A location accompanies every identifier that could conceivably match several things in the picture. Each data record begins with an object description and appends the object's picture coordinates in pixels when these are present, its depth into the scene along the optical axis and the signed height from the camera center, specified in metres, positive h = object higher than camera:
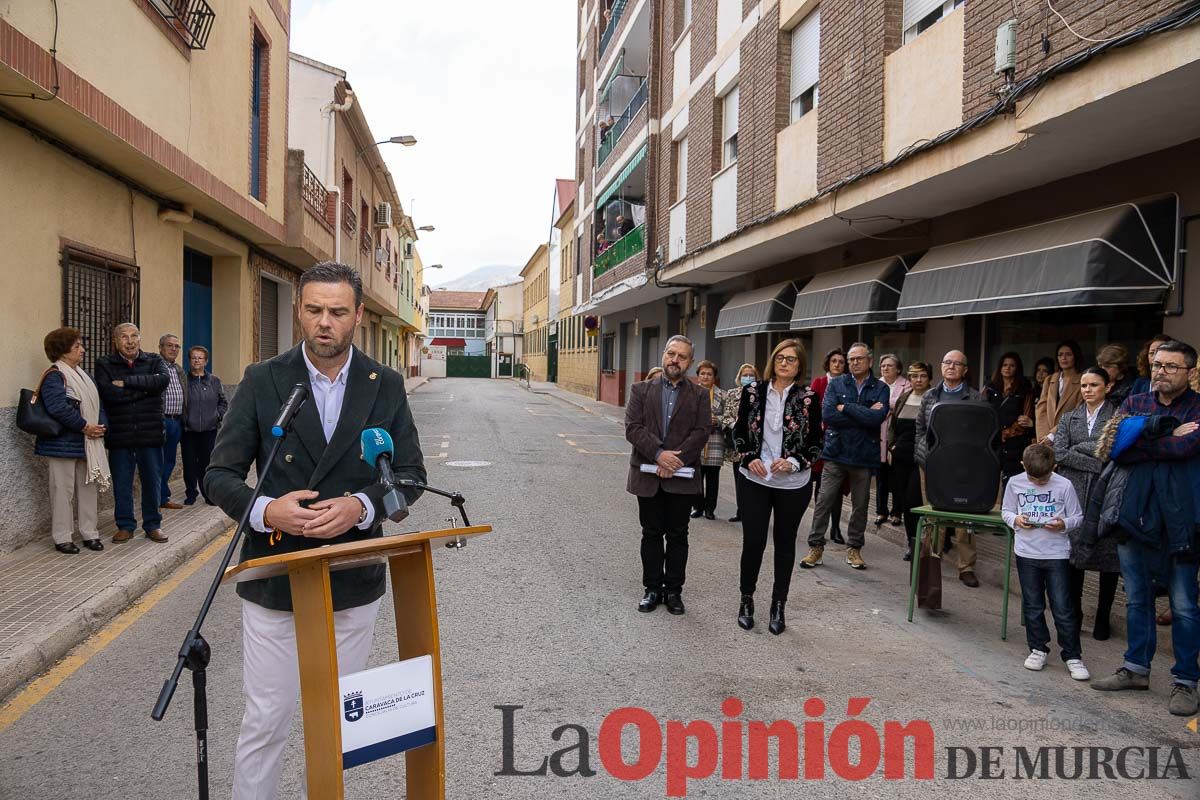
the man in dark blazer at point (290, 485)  2.54 -0.37
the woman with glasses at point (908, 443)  8.04 -0.70
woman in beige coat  7.38 -0.17
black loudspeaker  5.83 -0.62
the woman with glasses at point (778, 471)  5.55 -0.67
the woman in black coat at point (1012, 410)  7.95 -0.36
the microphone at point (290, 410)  2.39 -0.14
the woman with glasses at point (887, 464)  8.82 -0.99
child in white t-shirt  5.00 -1.05
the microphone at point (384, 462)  2.42 -0.28
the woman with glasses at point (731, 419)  5.91 -0.37
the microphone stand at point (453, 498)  2.49 -0.41
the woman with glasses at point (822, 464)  7.99 -0.93
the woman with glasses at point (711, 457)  9.23 -0.98
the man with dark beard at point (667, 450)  5.77 -0.60
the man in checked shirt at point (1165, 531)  4.41 -0.83
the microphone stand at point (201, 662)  2.19 -0.81
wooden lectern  2.29 -0.76
